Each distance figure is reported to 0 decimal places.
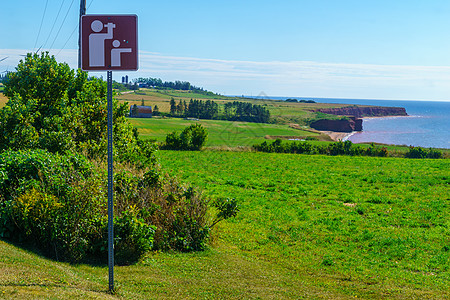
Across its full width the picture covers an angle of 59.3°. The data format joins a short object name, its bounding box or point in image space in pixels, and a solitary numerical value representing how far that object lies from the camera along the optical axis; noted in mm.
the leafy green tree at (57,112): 15469
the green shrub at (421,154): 48219
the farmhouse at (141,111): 111044
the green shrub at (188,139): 49156
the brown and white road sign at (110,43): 6707
